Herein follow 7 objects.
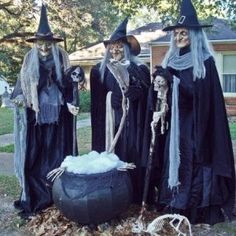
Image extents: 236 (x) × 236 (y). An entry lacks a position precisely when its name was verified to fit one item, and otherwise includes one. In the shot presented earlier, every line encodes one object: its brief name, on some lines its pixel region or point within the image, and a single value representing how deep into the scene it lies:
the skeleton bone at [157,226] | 4.08
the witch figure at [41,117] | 4.73
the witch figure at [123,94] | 4.75
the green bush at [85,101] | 18.59
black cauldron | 4.11
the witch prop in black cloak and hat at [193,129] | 4.38
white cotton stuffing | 4.20
